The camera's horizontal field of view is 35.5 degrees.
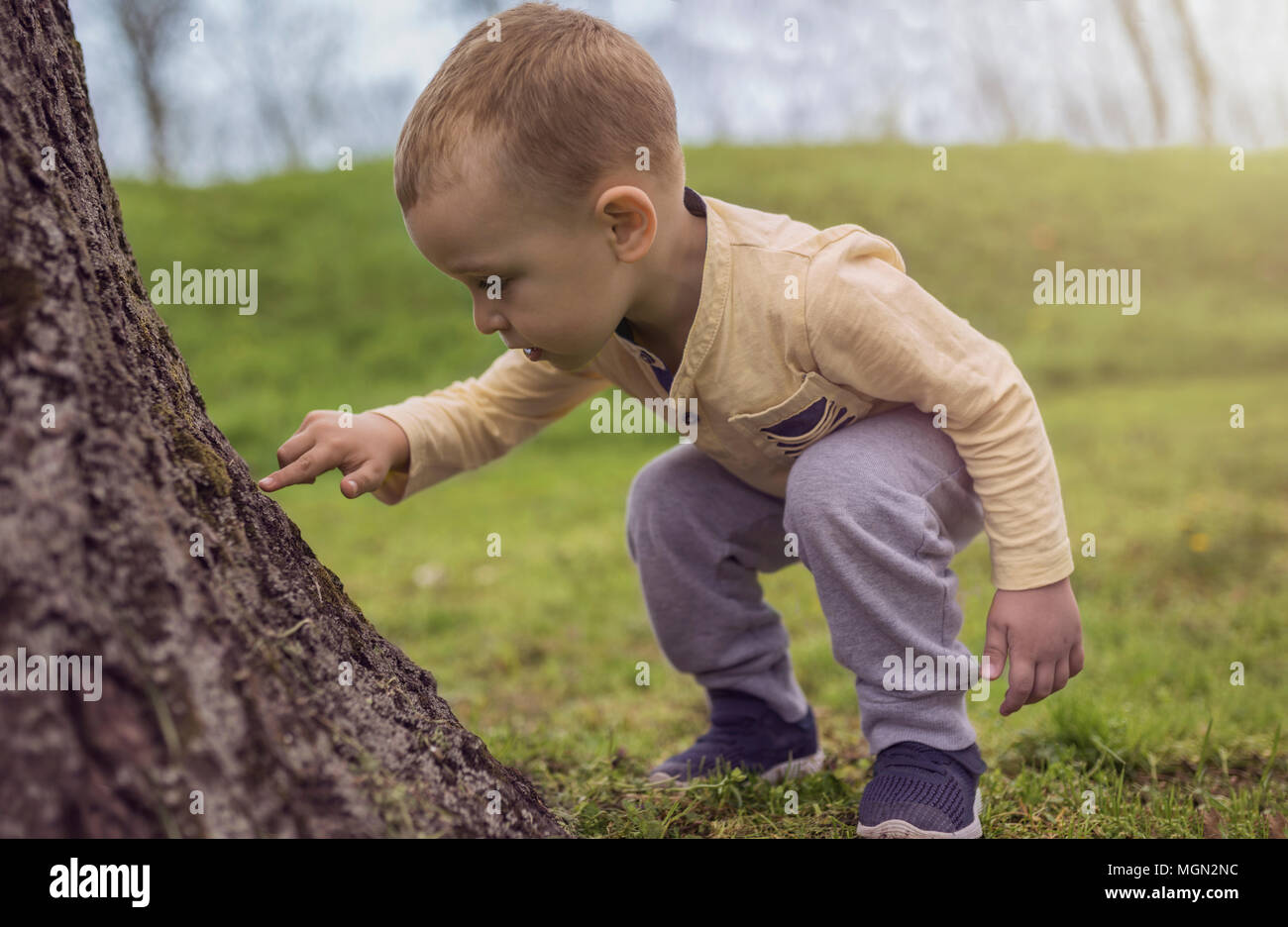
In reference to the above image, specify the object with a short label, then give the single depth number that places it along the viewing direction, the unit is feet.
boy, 3.89
